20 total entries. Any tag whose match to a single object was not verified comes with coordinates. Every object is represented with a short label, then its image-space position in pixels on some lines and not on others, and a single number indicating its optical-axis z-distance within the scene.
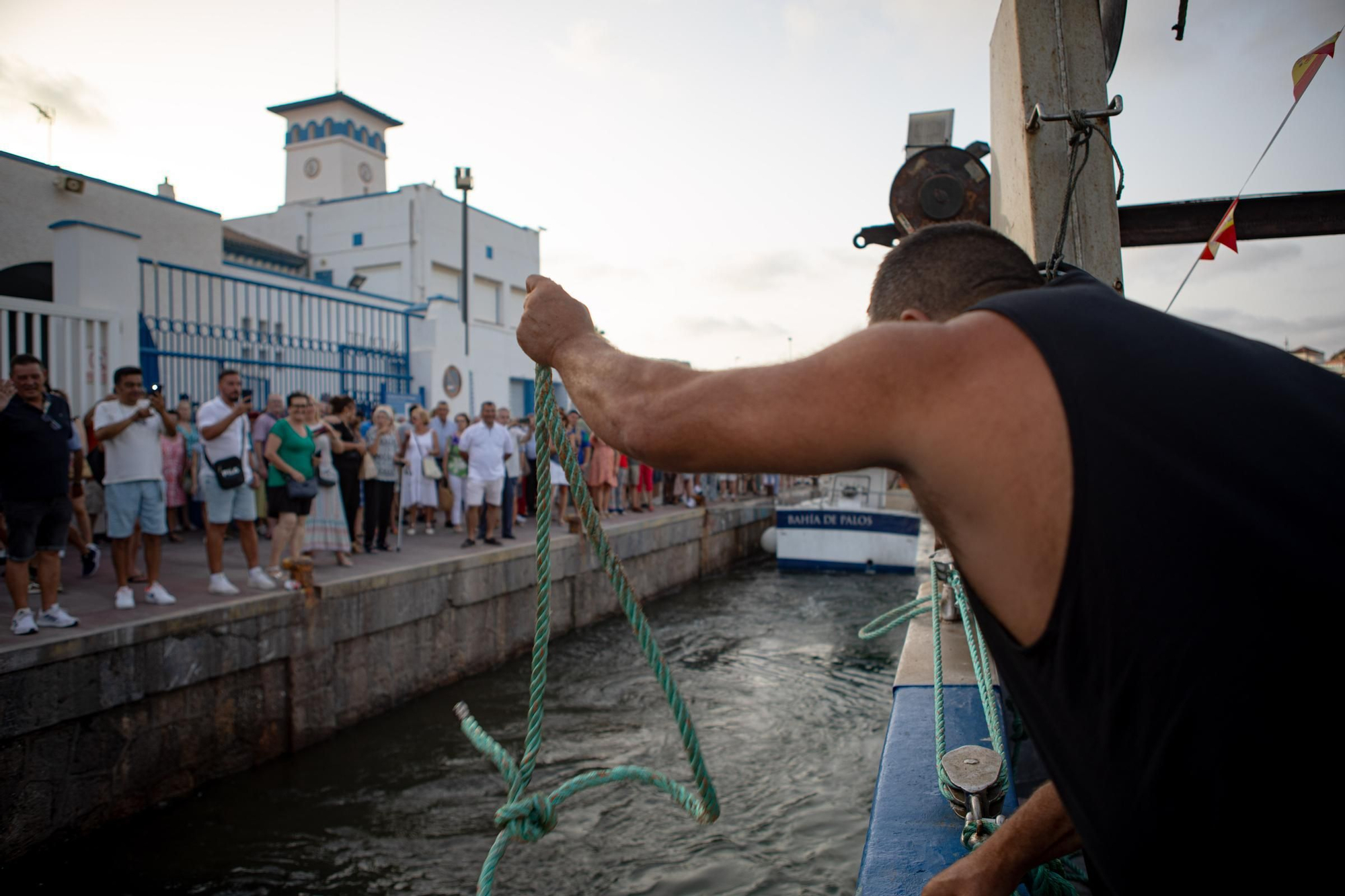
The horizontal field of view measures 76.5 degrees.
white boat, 16.09
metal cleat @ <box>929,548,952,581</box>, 4.61
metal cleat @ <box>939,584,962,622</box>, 4.85
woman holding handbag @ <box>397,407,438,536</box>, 11.39
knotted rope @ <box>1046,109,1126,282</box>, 2.77
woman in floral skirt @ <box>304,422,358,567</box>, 8.37
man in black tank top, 0.91
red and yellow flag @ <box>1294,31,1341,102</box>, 3.44
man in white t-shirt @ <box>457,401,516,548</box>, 10.77
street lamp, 20.55
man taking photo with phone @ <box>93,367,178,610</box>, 6.32
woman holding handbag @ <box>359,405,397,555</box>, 9.71
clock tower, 30.19
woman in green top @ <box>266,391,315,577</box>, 7.55
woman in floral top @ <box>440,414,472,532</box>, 12.27
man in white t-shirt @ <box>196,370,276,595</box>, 6.87
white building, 9.64
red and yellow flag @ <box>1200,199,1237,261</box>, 4.05
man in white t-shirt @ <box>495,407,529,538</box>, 11.66
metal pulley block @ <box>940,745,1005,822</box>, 2.21
